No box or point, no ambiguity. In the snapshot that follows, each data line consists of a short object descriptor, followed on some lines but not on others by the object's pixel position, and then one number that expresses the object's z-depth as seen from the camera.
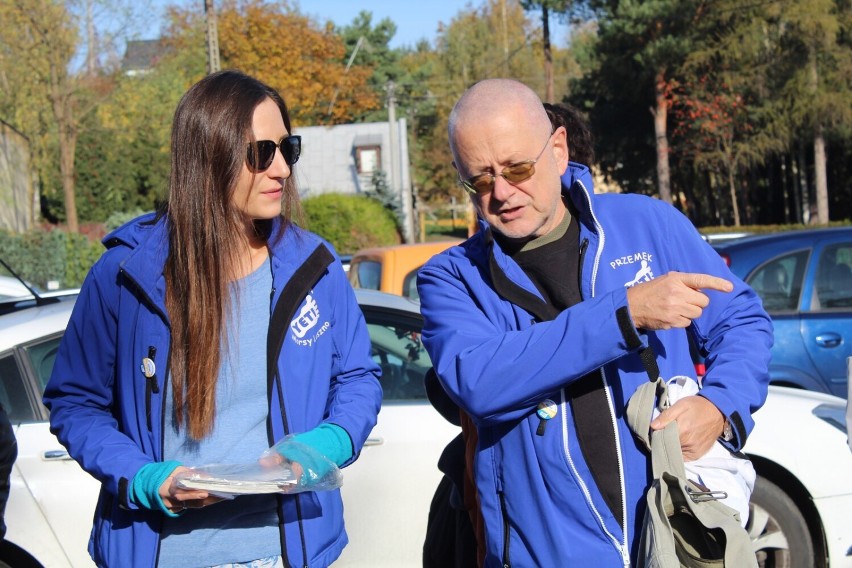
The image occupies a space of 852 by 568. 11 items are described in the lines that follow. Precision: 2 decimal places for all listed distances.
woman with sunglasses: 2.21
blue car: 6.59
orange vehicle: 7.40
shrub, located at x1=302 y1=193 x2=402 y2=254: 33.81
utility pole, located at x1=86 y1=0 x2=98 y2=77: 25.98
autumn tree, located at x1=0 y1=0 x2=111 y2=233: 24.81
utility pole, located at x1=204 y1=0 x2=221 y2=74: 20.03
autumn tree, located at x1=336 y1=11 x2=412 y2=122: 59.97
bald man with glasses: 1.92
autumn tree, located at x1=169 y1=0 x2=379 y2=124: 46.59
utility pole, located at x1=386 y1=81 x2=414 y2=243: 33.19
